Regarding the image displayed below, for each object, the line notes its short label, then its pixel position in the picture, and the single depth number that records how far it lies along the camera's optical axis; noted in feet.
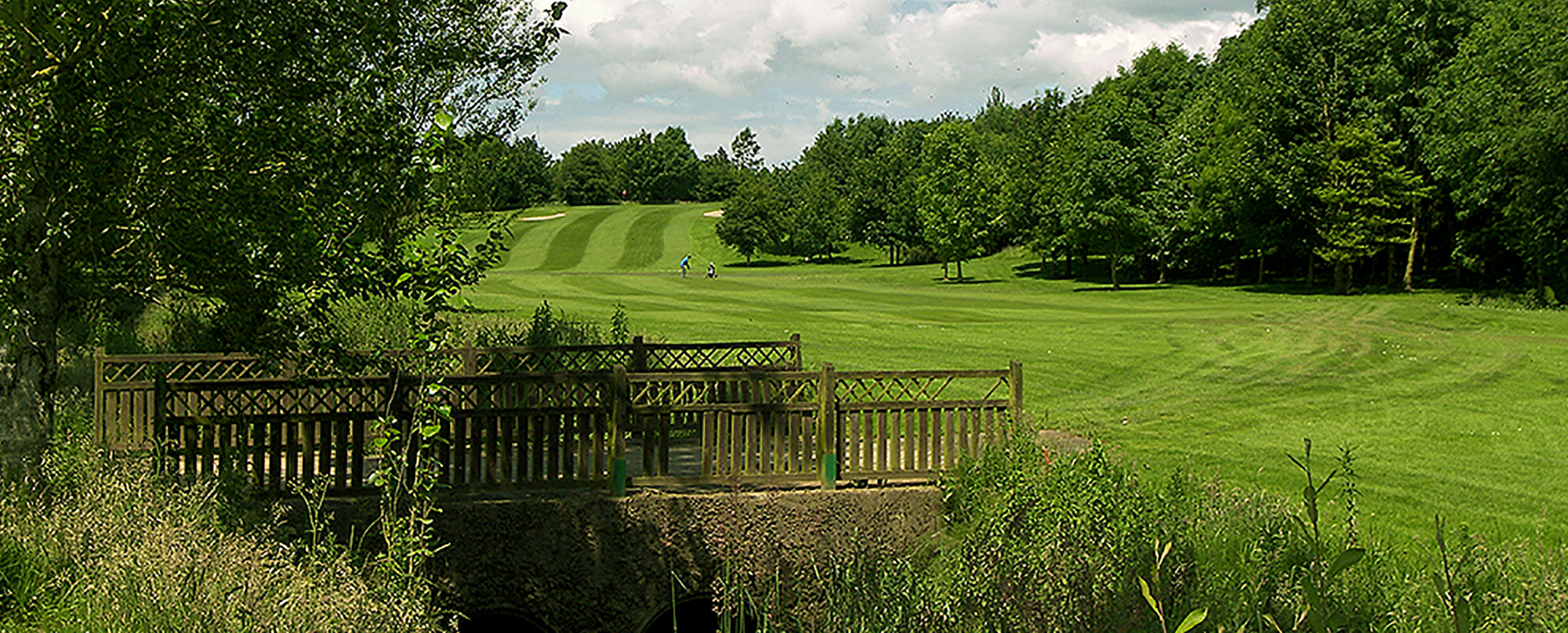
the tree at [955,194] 201.26
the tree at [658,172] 492.13
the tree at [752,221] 283.18
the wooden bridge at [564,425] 31.99
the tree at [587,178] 473.26
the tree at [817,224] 286.46
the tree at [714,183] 484.33
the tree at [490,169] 54.49
